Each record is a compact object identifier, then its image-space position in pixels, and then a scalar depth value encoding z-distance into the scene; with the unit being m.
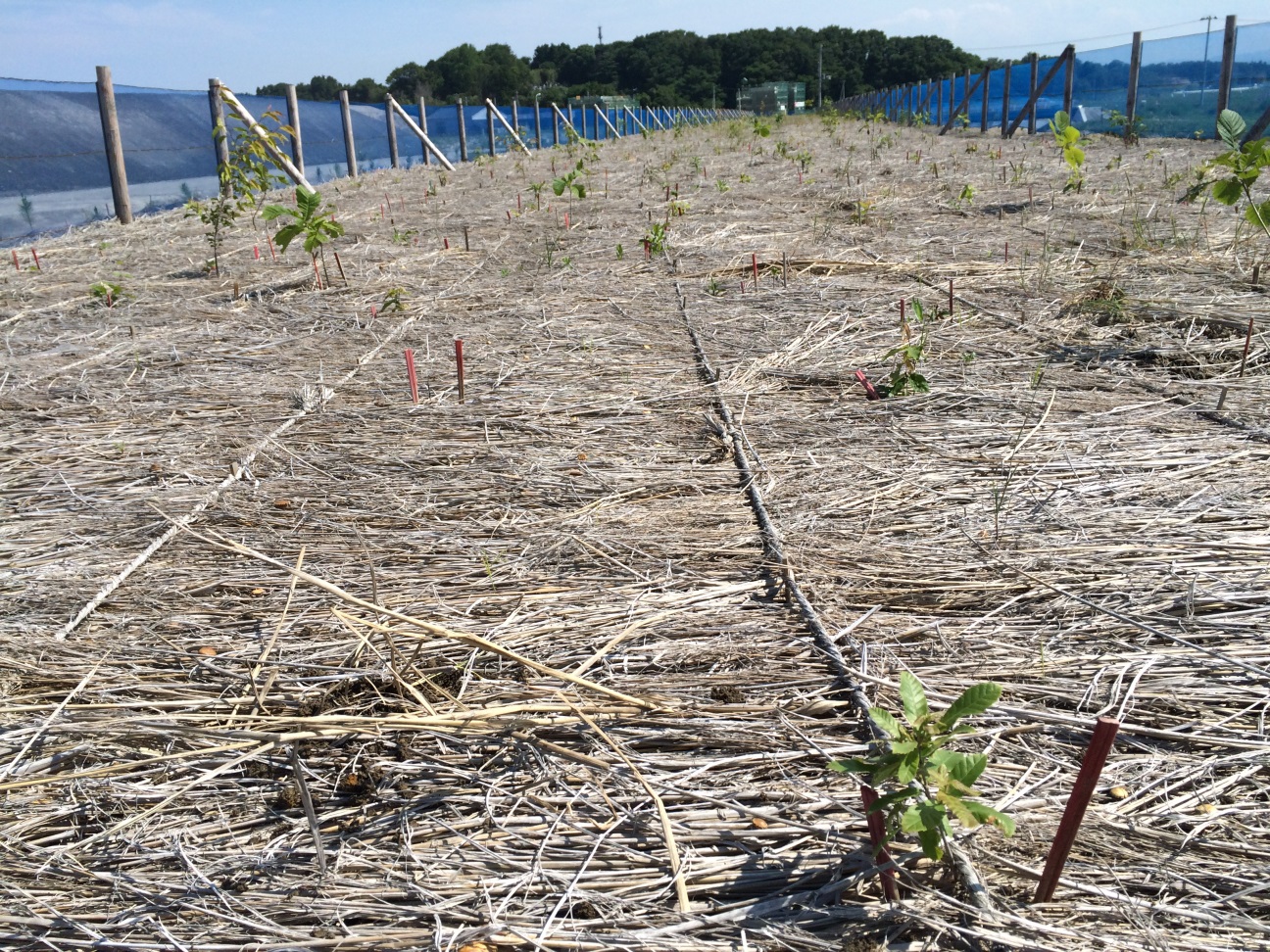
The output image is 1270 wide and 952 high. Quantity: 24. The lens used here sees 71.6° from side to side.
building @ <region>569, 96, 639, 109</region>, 32.88
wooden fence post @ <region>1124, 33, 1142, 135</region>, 14.44
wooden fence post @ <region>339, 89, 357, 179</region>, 16.20
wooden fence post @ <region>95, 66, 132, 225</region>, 10.14
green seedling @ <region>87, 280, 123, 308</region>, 5.81
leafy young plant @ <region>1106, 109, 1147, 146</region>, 13.11
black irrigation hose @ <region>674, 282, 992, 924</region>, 1.32
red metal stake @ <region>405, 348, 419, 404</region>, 3.65
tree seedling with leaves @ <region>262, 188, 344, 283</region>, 5.65
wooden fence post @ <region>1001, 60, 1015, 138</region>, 18.08
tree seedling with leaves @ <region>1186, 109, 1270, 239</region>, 4.02
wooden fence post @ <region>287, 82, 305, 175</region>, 13.54
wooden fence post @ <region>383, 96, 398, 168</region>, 18.33
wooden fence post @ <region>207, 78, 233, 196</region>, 10.90
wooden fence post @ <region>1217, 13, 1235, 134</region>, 11.97
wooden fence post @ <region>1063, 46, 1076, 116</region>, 14.70
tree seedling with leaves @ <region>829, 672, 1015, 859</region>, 1.25
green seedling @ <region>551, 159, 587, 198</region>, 8.17
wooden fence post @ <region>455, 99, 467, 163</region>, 20.90
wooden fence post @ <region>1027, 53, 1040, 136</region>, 16.64
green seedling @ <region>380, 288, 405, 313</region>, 5.22
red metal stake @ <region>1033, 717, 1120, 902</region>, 1.22
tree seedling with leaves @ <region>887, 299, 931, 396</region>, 3.40
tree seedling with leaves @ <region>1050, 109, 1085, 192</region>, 6.61
